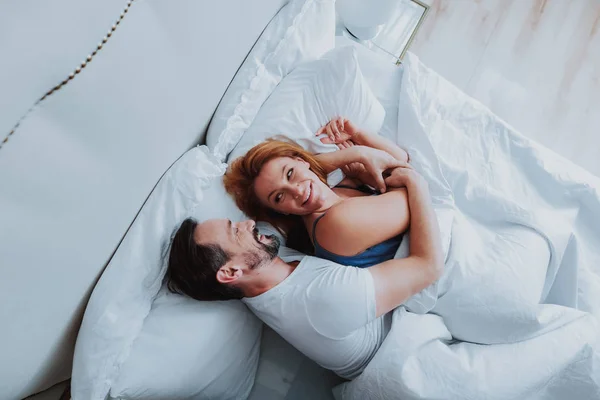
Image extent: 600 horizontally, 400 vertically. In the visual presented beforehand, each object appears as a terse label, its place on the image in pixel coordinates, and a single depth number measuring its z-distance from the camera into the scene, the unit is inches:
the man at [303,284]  34.9
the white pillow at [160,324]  31.5
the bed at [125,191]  22.2
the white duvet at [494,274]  36.1
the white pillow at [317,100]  44.6
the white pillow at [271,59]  41.1
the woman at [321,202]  39.3
